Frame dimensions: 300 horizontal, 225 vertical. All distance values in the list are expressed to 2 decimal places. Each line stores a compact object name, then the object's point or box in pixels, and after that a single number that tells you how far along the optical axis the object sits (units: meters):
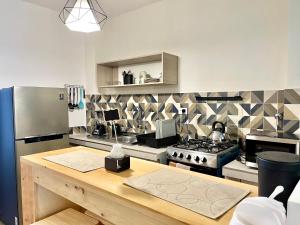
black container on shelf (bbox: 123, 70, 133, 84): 3.41
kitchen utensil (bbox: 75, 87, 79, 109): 3.95
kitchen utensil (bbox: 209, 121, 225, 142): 2.53
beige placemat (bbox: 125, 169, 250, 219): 0.97
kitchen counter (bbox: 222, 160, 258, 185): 1.83
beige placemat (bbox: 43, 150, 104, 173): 1.54
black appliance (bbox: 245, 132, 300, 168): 1.82
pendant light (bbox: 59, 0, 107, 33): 1.68
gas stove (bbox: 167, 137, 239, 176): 2.14
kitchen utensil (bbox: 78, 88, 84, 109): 4.01
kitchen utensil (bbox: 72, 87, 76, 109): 3.91
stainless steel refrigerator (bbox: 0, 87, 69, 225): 2.53
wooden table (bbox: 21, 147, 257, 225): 0.94
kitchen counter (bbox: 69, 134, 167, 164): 2.46
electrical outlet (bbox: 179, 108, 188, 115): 2.97
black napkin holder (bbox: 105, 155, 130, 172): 1.46
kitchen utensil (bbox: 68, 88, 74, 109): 3.86
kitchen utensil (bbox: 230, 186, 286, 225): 0.62
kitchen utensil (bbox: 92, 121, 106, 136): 3.54
